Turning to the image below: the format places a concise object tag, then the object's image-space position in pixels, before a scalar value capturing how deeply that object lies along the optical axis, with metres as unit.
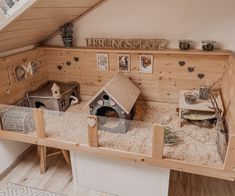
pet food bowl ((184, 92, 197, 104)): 1.93
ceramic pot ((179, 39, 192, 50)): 2.04
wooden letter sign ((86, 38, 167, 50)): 2.14
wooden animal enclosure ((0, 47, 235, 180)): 1.46
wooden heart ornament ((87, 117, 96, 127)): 1.53
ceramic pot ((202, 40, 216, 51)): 1.99
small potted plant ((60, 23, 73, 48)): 2.27
